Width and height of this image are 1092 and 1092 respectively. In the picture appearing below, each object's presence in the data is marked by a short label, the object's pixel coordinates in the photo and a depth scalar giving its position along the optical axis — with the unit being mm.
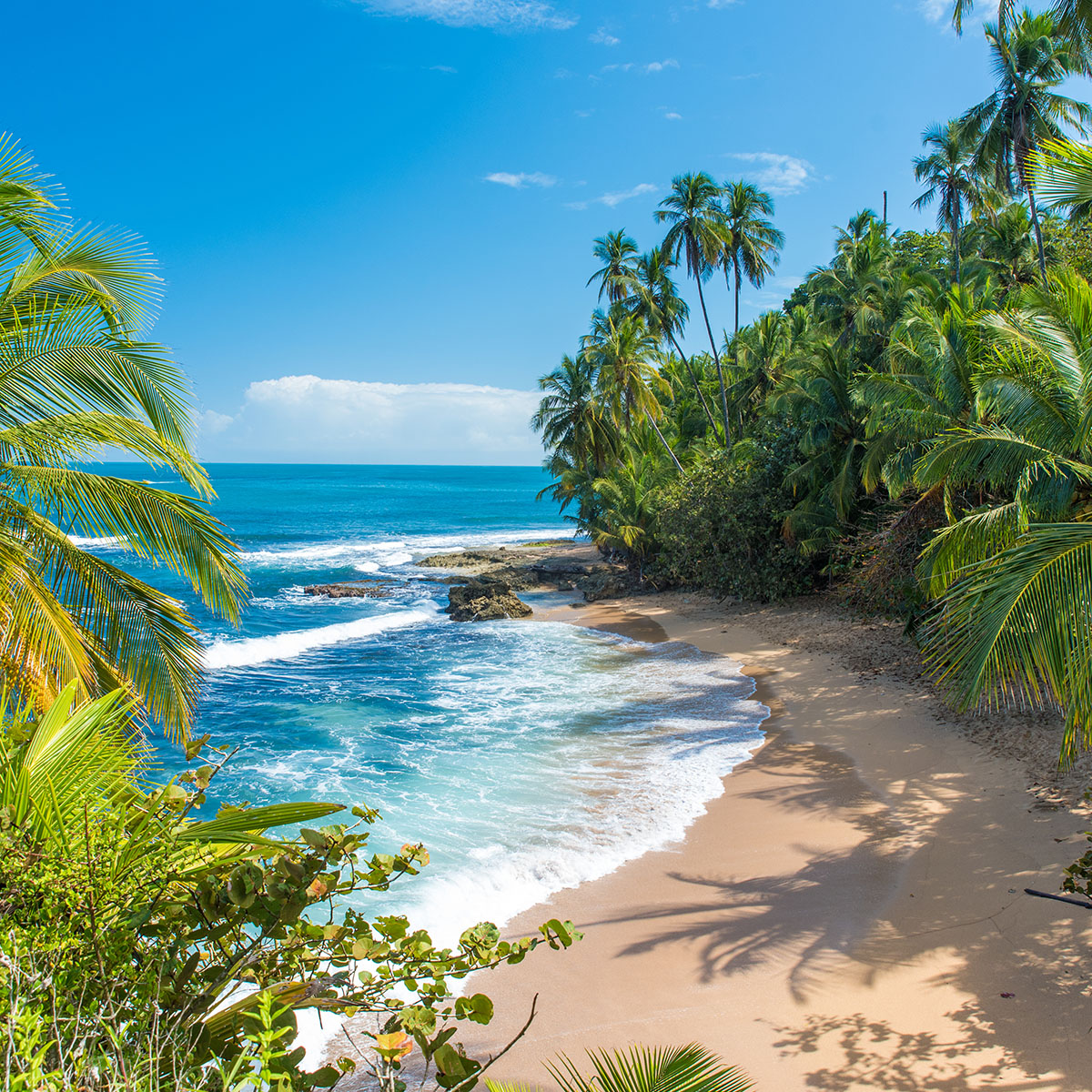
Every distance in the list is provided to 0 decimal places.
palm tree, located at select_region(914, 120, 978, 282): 28734
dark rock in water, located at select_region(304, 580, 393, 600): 30445
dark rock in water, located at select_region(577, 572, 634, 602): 27062
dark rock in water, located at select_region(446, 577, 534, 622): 24703
